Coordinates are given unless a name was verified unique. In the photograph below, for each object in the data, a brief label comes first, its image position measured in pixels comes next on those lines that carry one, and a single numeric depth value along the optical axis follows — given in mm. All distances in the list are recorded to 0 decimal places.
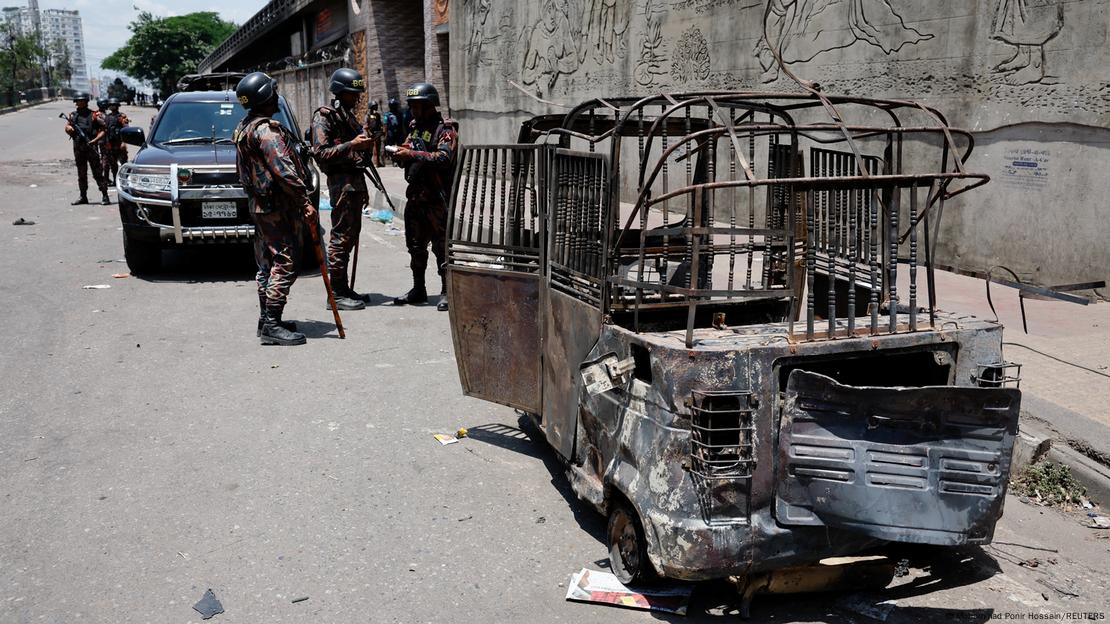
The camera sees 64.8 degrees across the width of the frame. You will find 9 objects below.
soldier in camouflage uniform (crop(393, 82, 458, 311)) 7445
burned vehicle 2850
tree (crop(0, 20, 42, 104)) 81750
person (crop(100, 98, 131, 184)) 15242
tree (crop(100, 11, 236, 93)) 81062
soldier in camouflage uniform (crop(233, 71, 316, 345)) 6344
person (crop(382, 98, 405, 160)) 11401
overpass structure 21812
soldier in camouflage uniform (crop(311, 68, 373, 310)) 7461
